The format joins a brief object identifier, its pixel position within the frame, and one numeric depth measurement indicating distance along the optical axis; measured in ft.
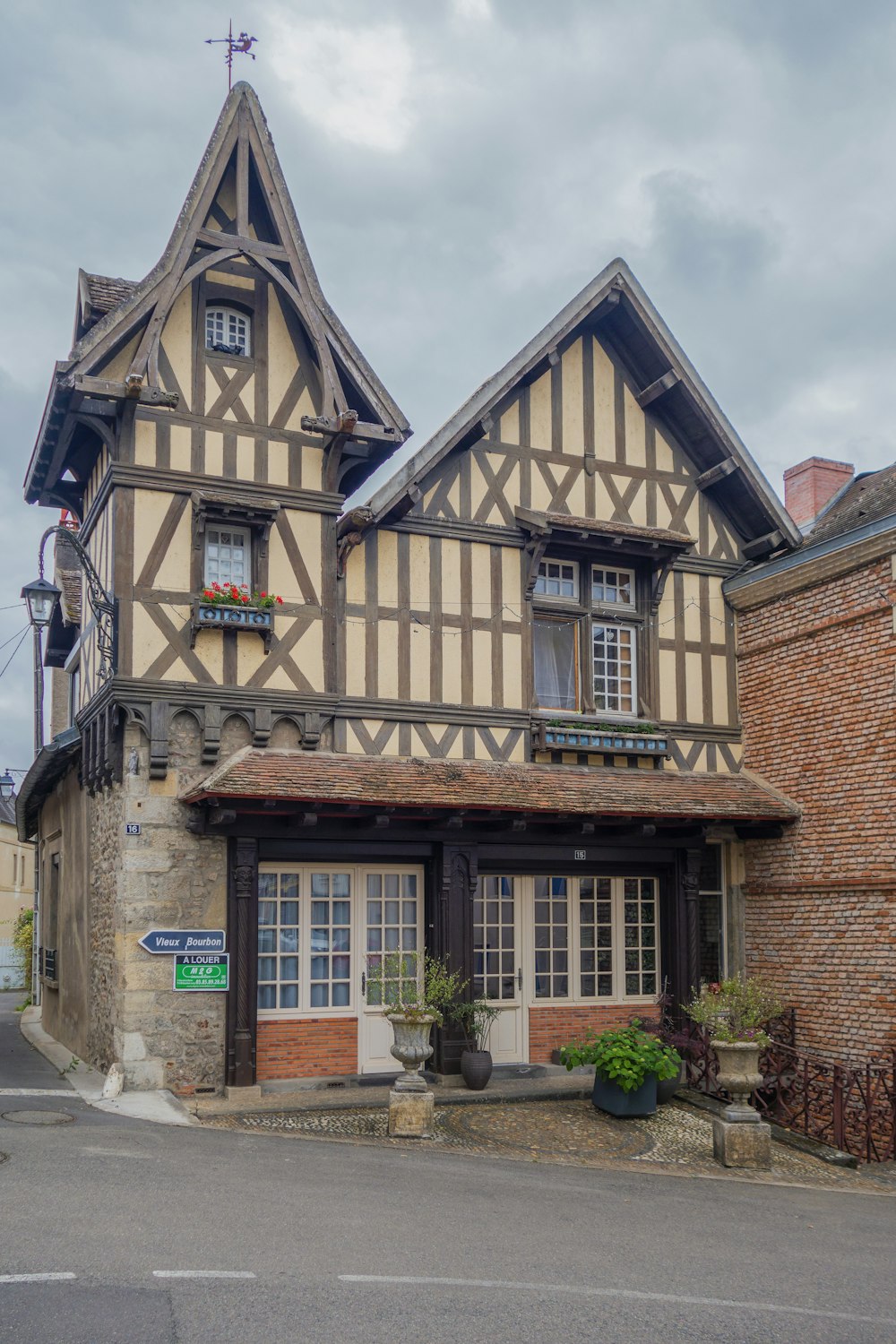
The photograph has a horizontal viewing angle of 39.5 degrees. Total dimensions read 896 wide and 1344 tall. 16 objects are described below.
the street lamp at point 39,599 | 43.73
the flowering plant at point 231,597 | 40.32
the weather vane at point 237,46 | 42.88
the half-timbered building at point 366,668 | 39.81
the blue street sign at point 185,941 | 38.68
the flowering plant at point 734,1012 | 36.32
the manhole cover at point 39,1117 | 33.78
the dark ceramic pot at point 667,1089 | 41.55
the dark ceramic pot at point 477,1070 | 41.42
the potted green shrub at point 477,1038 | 41.47
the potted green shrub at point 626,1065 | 39.45
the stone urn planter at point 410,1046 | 35.60
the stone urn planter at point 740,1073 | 35.42
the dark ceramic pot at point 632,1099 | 39.93
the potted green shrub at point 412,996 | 35.73
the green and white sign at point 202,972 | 38.96
